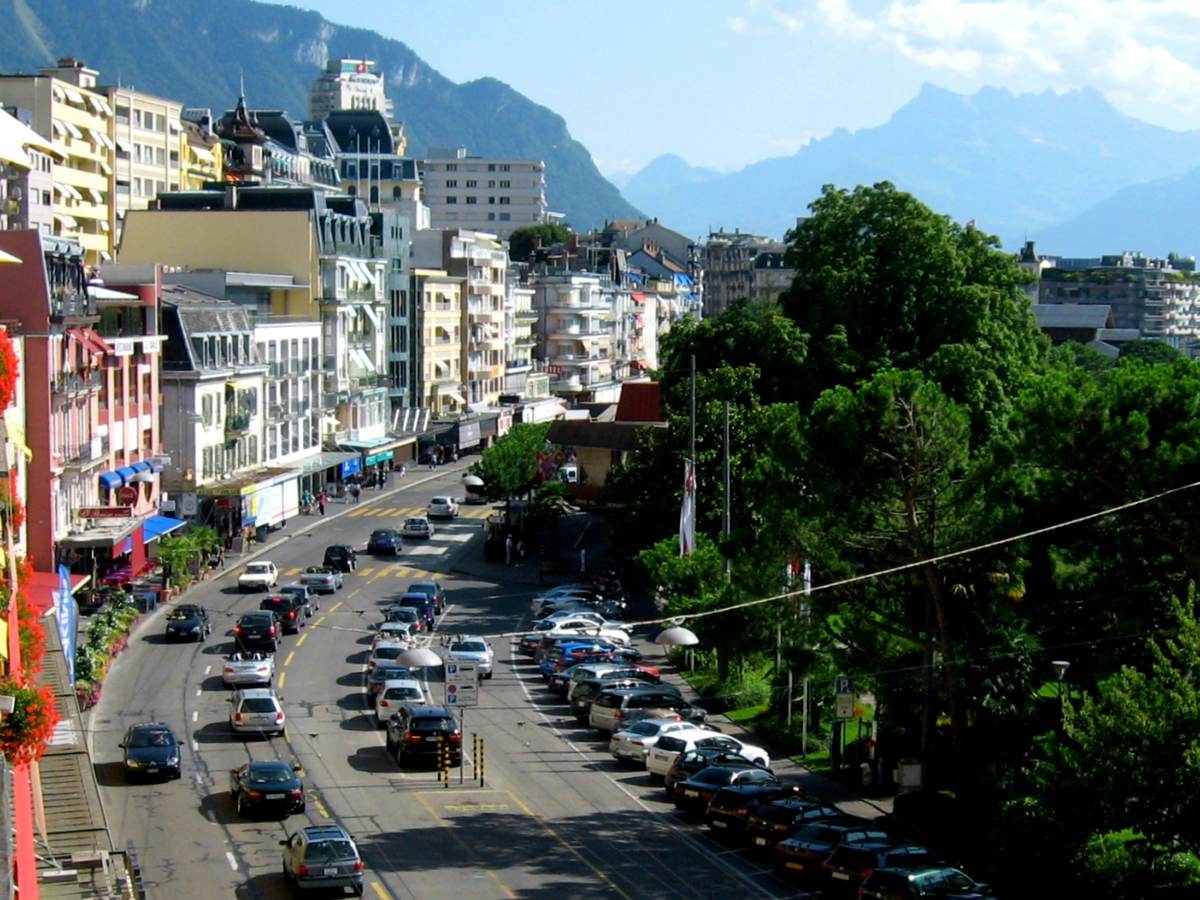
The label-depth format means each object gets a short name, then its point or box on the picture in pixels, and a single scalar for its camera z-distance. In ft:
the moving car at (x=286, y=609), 201.46
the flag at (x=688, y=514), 170.91
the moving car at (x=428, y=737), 139.33
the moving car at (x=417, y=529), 278.67
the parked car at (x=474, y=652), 177.78
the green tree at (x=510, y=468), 282.77
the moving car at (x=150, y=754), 132.87
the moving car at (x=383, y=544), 260.42
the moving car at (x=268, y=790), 122.83
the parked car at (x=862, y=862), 104.68
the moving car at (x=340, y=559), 243.81
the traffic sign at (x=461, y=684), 136.77
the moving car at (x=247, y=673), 166.09
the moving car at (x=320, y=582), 226.79
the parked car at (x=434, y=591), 218.79
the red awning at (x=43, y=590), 149.48
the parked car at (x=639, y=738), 143.64
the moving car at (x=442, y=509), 299.79
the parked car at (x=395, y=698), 154.30
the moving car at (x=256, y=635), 186.19
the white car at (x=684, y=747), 138.72
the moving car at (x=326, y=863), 102.73
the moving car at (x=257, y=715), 148.25
